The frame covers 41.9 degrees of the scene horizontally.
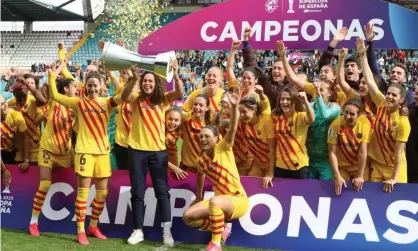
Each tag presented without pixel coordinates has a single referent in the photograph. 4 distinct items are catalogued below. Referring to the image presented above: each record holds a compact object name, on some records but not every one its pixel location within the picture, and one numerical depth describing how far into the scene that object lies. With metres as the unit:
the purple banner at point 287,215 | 5.44
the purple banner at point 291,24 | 6.77
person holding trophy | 5.65
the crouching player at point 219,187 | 5.18
